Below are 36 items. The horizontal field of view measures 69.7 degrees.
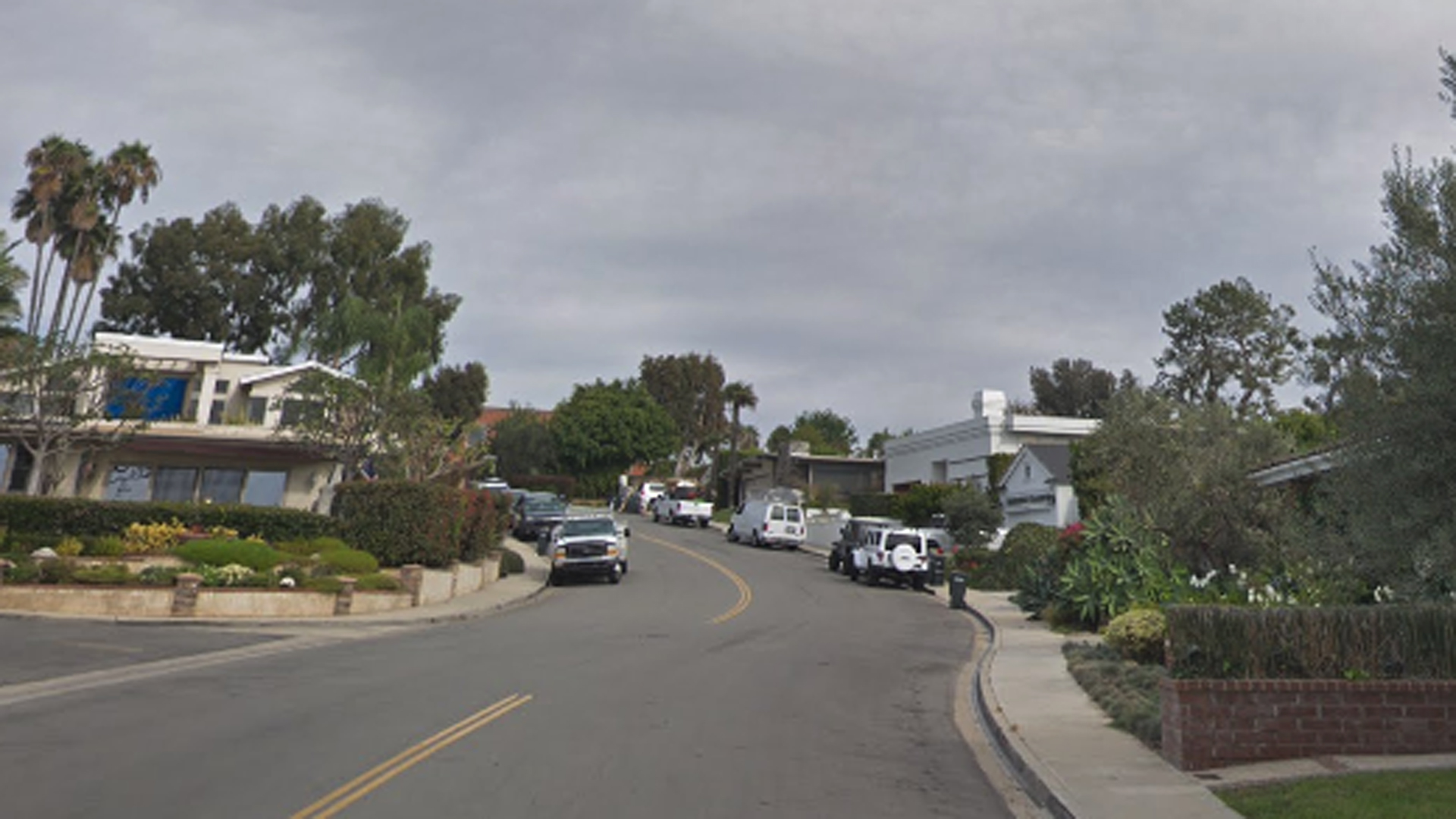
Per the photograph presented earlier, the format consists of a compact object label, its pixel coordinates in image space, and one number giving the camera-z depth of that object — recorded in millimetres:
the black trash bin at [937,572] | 33844
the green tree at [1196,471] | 21750
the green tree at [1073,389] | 73125
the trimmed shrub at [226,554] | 23203
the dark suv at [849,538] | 35438
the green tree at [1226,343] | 58375
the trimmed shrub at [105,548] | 24062
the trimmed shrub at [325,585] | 21703
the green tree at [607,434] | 75000
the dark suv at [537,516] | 42938
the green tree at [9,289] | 22453
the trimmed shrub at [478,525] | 29297
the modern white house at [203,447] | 34312
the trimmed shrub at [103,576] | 20312
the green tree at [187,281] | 54156
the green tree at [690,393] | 88188
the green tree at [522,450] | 76688
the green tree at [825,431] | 102625
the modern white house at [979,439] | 51000
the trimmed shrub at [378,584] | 22781
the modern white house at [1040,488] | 40781
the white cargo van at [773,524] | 45844
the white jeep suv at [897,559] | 33031
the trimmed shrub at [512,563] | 31984
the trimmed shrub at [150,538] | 24844
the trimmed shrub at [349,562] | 24172
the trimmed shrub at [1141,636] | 15742
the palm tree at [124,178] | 41469
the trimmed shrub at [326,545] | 25344
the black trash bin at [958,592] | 28000
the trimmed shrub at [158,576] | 20734
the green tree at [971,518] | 41281
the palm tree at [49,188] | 39000
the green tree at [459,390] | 71994
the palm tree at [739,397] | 85688
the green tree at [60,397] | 28547
